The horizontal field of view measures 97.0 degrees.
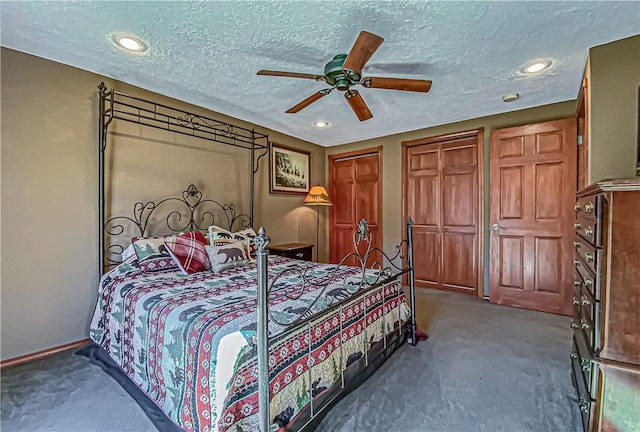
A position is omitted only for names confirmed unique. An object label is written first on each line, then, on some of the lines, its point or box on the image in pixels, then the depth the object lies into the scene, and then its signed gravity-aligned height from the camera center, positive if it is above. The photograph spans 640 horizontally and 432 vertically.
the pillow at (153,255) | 2.43 -0.38
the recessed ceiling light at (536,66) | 2.45 +1.31
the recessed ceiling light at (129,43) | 2.06 +1.28
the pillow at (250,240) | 3.02 -0.31
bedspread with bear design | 1.27 -0.71
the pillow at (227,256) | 2.61 -0.42
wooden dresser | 1.23 -0.44
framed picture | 4.43 +0.70
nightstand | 4.08 -0.56
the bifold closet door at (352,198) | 4.96 +0.26
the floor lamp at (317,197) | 4.64 +0.25
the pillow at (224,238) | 2.89 -0.27
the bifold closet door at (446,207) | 4.00 +0.08
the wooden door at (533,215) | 3.22 -0.03
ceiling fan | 1.86 +1.01
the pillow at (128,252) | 2.55 -0.37
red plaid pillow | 2.50 -0.37
